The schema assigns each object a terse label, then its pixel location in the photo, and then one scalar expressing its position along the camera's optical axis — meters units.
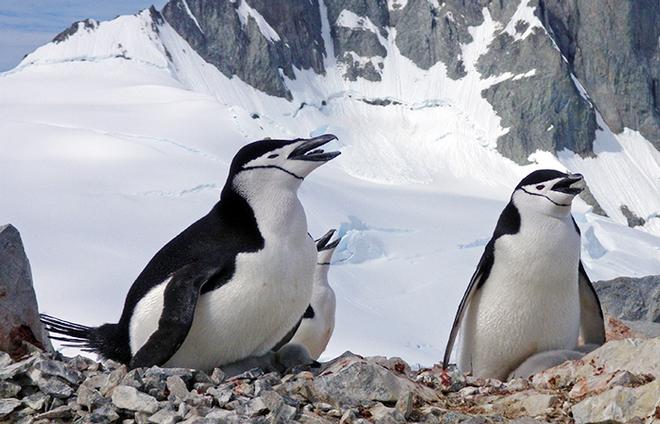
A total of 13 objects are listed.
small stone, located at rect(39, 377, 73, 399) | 3.62
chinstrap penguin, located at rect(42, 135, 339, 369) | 4.07
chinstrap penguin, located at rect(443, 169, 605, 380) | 5.40
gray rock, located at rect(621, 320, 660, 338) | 6.08
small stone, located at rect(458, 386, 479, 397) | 4.11
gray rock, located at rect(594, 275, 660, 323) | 8.02
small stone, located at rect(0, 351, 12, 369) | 3.89
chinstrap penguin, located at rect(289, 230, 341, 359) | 7.58
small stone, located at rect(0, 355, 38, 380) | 3.67
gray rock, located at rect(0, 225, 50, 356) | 4.34
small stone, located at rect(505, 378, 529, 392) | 4.20
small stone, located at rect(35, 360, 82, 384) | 3.72
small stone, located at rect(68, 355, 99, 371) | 4.07
